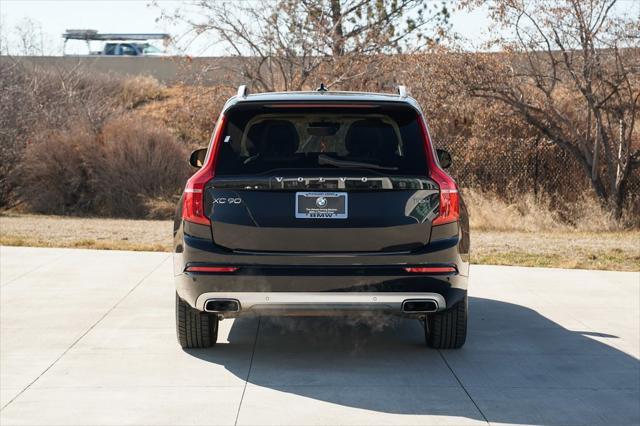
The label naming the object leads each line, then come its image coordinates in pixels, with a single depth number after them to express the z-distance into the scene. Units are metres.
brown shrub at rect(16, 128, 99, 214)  22.77
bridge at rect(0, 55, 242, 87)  24.28
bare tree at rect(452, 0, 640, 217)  19.28
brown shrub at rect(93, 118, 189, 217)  22.48
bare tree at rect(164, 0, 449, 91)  23.73
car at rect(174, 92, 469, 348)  6.81
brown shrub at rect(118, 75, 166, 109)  39.69
